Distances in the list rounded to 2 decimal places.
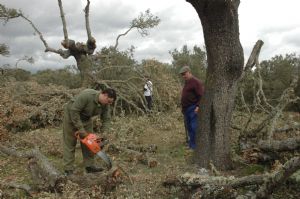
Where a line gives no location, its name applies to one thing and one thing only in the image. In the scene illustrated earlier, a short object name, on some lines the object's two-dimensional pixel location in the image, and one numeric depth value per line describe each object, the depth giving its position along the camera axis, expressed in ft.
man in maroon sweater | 27.53
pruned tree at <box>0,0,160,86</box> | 41.04
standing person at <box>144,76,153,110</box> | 42.85
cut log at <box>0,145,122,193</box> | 19.54
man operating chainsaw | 21.30
